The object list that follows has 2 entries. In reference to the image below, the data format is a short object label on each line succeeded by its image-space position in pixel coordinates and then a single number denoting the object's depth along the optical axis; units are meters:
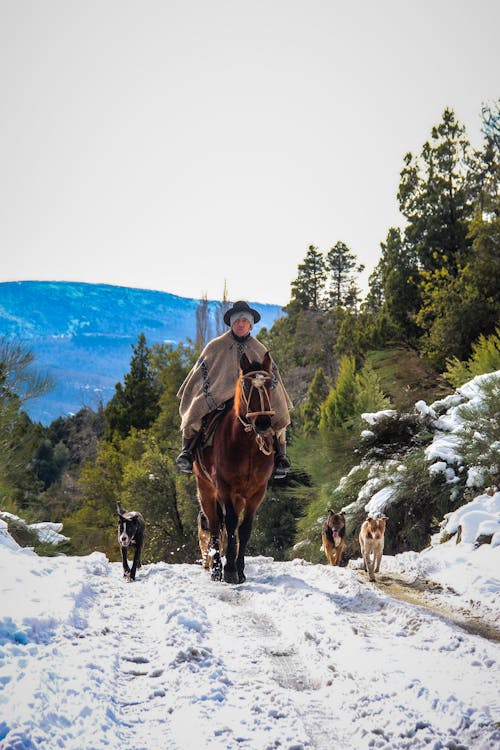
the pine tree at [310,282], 73.56
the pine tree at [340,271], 72.81
